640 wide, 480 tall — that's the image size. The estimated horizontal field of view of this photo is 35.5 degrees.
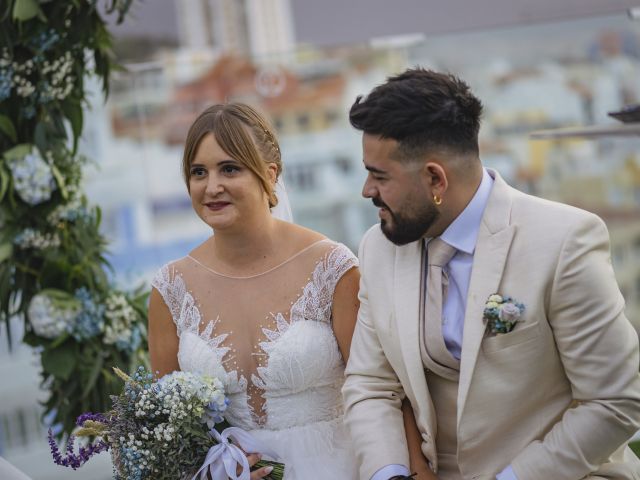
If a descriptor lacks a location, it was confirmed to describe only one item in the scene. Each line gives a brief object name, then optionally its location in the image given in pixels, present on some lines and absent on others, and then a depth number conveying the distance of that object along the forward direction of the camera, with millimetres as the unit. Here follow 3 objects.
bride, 3084
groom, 2445
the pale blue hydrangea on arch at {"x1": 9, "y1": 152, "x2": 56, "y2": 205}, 3803
